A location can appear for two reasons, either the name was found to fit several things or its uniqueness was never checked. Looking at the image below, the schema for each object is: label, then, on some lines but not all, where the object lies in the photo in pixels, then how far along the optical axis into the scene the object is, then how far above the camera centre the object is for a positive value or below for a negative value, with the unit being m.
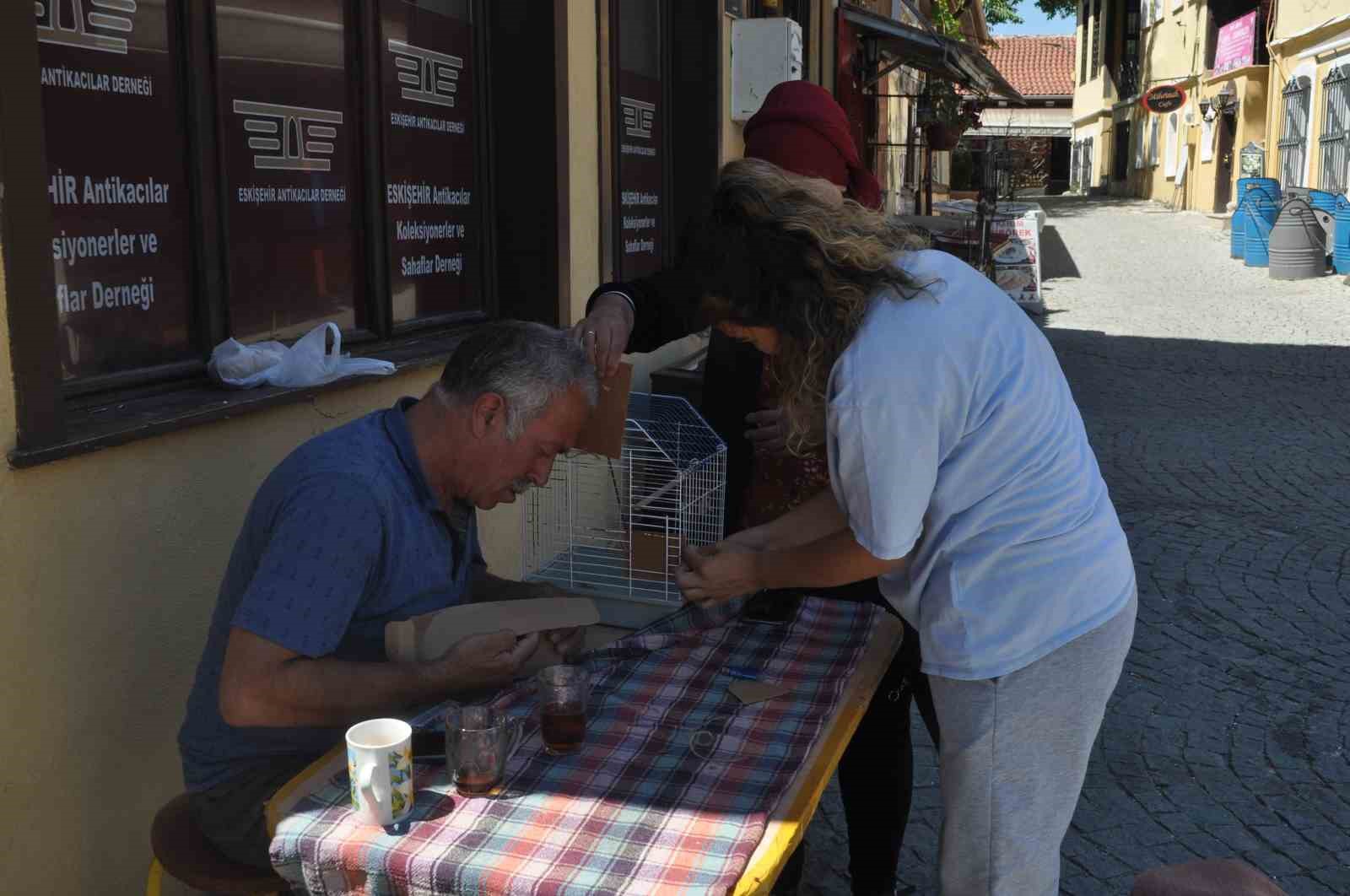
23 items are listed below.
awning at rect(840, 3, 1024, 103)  10.03 +1.56
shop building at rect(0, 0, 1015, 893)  2.30 -0.08
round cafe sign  26.33 +2.72
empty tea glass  1.84 -0.73
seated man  1.95 -0.52
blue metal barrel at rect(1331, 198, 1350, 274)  15.36 -0.09
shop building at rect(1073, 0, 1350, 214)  18.33 +2.55
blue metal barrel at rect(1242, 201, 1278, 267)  17.67 +0.01
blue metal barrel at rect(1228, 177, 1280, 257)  18.05 +0.48
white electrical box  6.37 +0.89
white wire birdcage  3.20 -0.75
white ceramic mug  1.70 -0.71
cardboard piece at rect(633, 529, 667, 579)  3.25 -0.79
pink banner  22.52 +3.41
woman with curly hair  1.84 -0.38
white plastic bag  2.92 -0.29
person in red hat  2.81 -0.52
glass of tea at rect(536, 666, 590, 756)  1.98 -0.72
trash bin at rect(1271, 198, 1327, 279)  15.82 -0.12
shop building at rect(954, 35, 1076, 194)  51.00 +5.20
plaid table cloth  1.63 -0.79
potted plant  15.99 +1.59
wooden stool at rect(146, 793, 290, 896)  2.11 -1.03
